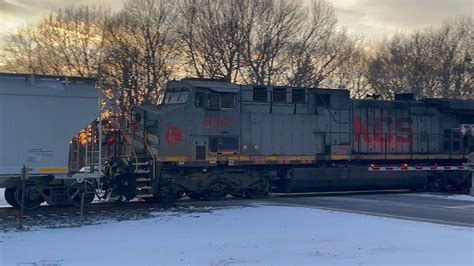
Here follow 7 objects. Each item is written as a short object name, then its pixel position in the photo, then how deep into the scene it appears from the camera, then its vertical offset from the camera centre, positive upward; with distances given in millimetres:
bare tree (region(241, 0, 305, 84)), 43688 +8744
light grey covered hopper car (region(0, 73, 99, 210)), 15133 +793
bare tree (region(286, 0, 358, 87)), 45188 +7858
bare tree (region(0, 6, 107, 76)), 42812 +7688
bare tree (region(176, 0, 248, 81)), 42938 +8472
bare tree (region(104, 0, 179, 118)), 42125 +7465
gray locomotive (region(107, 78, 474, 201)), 18500 +387
